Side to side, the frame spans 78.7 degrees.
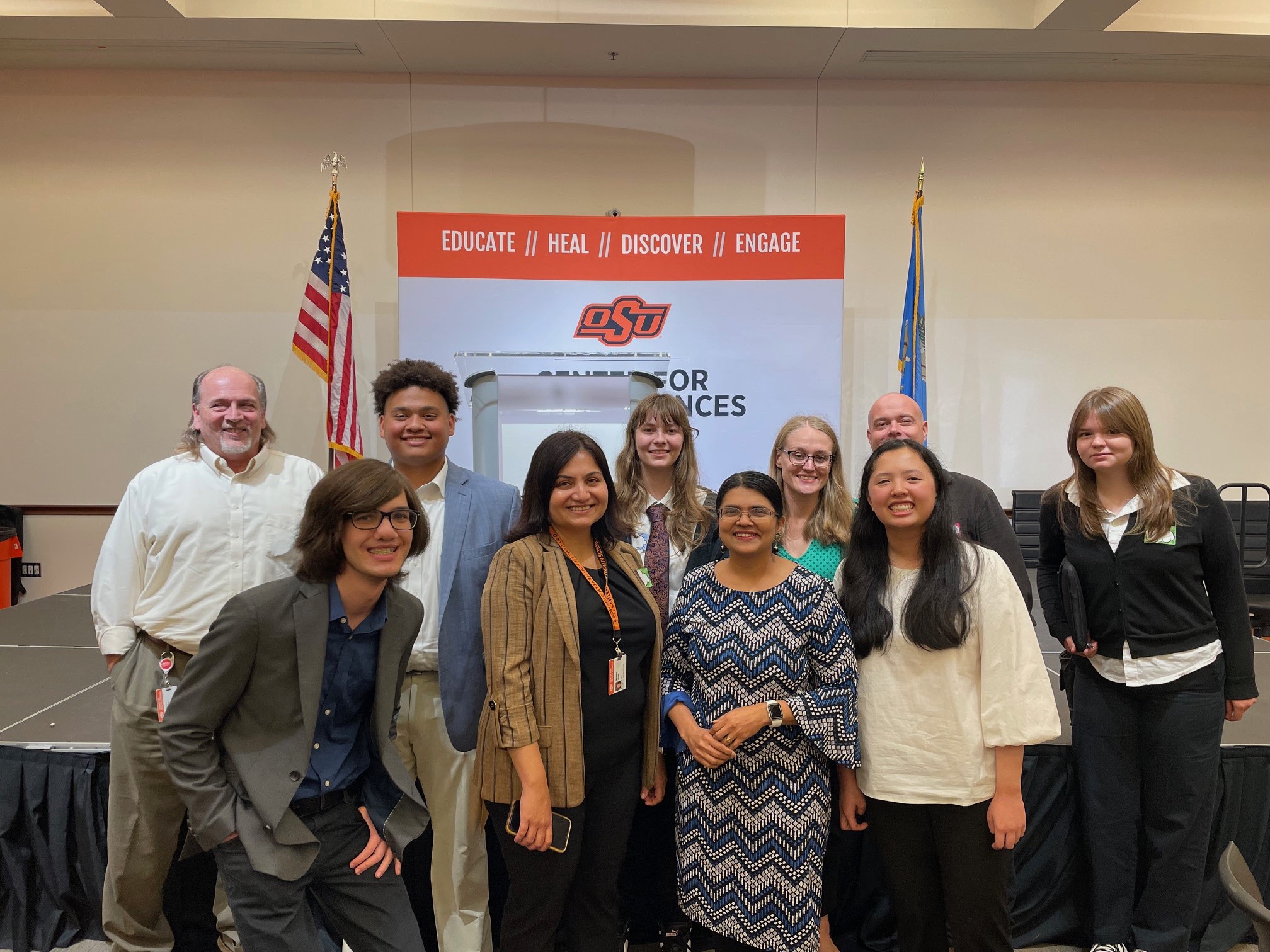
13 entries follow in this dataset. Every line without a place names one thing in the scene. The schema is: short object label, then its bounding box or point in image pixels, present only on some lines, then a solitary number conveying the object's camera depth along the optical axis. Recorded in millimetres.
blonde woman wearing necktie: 2303
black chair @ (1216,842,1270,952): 1157
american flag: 5105
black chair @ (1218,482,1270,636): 4859
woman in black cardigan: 2141
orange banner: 5121
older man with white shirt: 2094
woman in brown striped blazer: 1735
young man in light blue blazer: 2020
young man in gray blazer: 1387
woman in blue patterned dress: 1759
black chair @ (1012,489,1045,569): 6004
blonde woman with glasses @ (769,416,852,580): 2271
